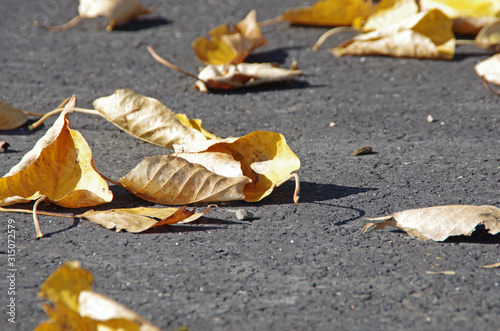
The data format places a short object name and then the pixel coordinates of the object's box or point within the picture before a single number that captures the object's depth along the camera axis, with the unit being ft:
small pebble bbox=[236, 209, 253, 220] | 10.28
